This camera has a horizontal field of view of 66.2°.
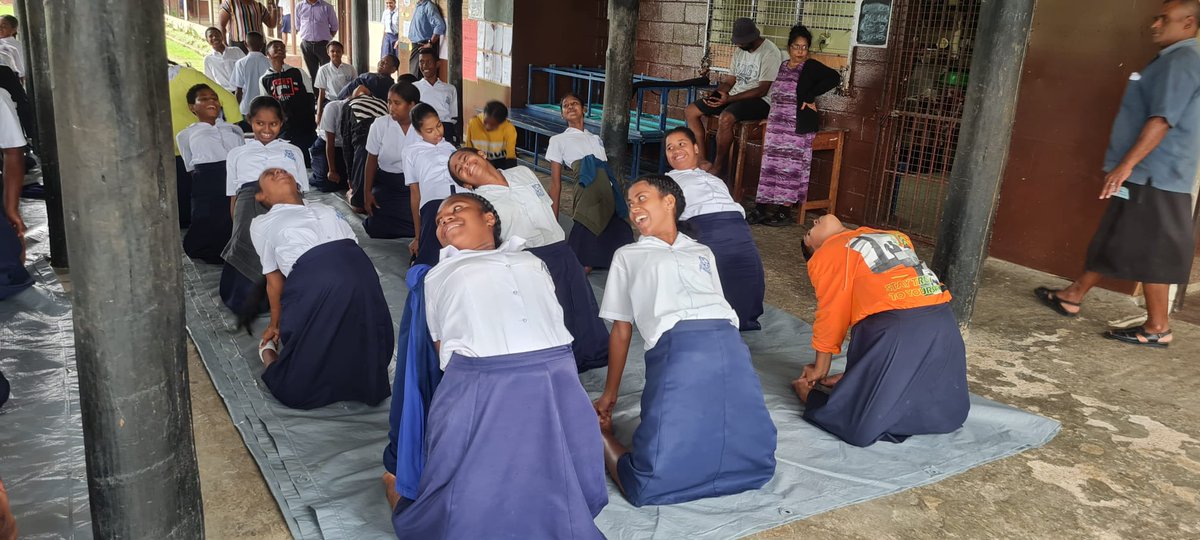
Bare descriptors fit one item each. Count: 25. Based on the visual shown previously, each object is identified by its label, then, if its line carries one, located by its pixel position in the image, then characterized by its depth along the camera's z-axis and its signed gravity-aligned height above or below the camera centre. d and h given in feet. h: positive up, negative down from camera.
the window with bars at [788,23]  25.84 +1.27
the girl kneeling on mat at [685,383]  11.16 -3.82
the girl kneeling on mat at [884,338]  12.82 -3.65
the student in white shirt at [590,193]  20.10 -2.95
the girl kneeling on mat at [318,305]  13.70 -3.91
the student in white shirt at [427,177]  18.66 -2.73
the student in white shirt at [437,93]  28.35 -1.47
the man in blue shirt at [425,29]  38.37 +0.62
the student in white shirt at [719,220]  16.93 -2.83
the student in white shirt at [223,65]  36.88 -1.33
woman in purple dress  24.56 -1.64
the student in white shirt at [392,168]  23.26 -3.16
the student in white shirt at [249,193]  16.62 -3.01
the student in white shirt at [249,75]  33.12 -1.48
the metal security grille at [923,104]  23.45 -0.75
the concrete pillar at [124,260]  7.57 -2.00
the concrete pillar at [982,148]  16.31 -1.24
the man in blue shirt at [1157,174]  16.63 -1.55
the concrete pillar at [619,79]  22.40 -0.57
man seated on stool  26.00 -0.65
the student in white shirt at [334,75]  33.42 -1.30
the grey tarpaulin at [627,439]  11.11 -5.42
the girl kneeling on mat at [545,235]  15.47 -3.04
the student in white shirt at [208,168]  19.90 -2.95
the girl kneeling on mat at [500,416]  9.62 -3.77
